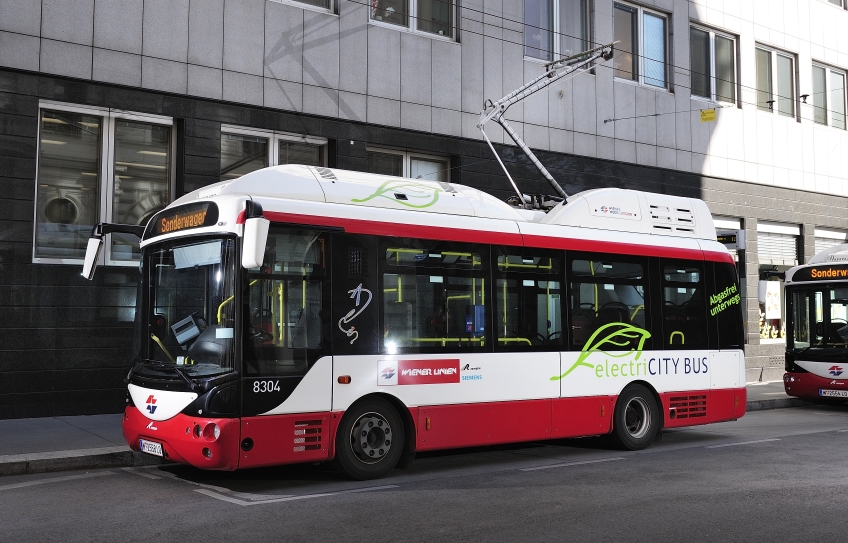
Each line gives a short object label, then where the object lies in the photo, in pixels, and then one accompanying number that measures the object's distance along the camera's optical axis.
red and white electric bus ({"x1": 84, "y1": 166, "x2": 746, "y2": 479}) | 8.26
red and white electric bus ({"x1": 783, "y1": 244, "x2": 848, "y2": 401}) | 17.14
